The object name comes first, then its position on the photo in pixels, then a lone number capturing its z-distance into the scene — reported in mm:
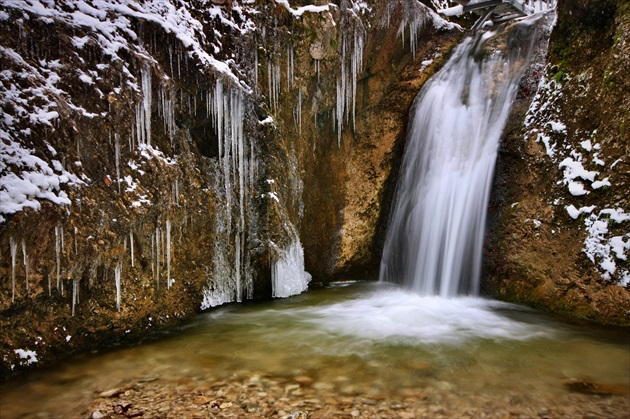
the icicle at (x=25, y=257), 3570
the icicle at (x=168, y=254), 4840
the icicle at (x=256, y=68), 5941
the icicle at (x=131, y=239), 4422
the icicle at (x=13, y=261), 3510
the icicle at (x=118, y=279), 4336
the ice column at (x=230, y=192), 5492
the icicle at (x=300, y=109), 6649
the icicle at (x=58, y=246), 3805
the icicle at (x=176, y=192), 4984
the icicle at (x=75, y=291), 3991
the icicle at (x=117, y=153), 4402
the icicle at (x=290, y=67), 6352
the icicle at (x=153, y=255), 4696
